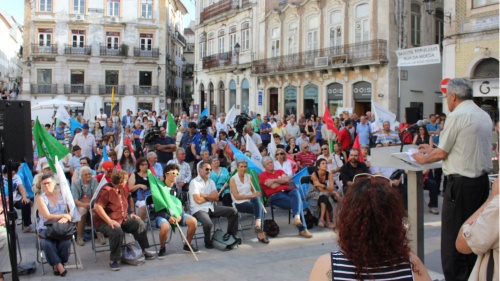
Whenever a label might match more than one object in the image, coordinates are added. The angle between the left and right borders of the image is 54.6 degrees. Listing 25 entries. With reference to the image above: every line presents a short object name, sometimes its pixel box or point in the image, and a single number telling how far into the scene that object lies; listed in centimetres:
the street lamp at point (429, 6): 1876
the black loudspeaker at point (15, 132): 562
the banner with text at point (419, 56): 1302
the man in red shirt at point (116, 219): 670
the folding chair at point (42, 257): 661
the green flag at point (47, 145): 880
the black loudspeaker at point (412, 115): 712
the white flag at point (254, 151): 1027
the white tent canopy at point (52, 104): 2275
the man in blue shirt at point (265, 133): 1565
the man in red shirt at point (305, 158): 1140
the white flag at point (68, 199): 679
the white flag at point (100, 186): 732
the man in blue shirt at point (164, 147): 1155
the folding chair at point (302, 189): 909
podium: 433
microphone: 597
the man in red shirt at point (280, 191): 827
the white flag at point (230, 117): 1684
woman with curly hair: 222
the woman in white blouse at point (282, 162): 995
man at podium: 402
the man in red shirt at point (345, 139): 1359
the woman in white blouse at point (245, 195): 815
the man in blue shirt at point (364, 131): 1407
